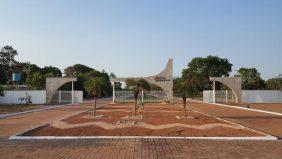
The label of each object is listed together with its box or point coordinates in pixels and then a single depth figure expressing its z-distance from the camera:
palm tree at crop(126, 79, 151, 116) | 13.88
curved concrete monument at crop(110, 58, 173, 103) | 25.99
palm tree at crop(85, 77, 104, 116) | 13.22
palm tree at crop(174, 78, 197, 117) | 12.82
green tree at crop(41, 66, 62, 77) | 46.88
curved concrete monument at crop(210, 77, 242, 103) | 25.49
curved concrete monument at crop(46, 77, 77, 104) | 25.92
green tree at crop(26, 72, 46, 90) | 31.50
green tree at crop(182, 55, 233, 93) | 46.46
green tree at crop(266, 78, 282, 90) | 32.74
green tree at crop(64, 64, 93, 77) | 65.59
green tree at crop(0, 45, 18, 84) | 51.87
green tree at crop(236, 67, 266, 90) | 38.93
